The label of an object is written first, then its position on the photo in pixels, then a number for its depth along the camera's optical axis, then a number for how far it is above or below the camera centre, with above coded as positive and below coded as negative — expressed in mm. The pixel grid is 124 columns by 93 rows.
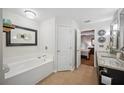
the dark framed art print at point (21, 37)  1824 +266
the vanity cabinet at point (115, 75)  1029 -462
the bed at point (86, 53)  4592 -490
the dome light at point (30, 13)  1656 +822
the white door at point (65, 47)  2515 -52
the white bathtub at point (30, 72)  1275 -595
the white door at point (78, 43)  3063 +96
